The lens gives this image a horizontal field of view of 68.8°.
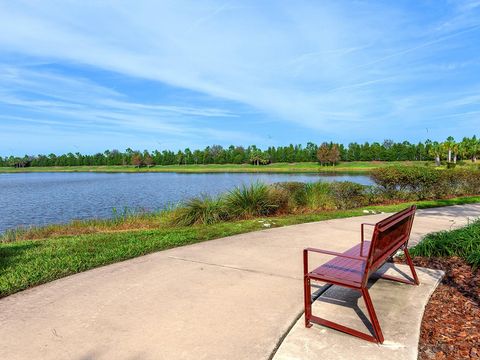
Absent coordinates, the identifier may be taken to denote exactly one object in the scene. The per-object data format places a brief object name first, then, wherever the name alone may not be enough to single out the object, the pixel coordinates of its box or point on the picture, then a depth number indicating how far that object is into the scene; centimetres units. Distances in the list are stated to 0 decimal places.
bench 312
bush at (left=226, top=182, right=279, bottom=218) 1100
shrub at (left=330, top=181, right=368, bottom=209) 1293
